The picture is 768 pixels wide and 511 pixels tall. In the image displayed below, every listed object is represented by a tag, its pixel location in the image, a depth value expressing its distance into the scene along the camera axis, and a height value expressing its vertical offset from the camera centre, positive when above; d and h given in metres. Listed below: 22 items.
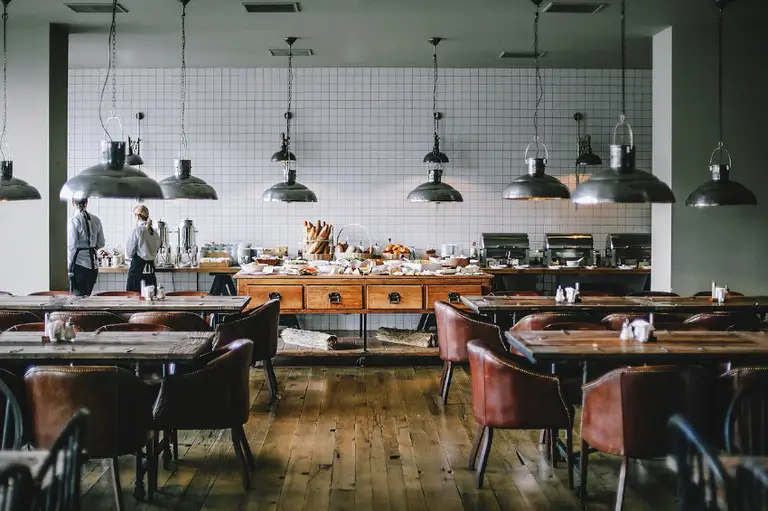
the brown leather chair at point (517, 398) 4.02 -0.79
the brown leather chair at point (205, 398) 4.04 -0.79
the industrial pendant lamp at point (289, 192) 7.72 +0.67
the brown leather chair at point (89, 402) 3.53 -0.72
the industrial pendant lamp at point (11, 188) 6.21 +0.57
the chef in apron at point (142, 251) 8.56 +0.04
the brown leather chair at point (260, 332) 5.99 -0.64
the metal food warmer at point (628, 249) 9.71 +0.09
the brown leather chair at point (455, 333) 5.83 -0.62
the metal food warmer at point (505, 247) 9.72 +0.12
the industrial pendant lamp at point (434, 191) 7.76 +0.69
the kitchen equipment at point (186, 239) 9.72 +0.21
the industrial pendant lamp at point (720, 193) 5.89 +0.51
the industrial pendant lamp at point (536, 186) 5.97 +0.57
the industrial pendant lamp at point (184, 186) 6.59 +0.63
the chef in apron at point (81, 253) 7.86 +0.02
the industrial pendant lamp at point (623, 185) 4.13 +0.40
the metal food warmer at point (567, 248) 9.88 +0.11
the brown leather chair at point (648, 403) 3.53 -0.71
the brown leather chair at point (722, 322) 5.48 -0.49
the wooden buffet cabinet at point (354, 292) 7.66 -0.39
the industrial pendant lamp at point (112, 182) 4.23 +0.43
